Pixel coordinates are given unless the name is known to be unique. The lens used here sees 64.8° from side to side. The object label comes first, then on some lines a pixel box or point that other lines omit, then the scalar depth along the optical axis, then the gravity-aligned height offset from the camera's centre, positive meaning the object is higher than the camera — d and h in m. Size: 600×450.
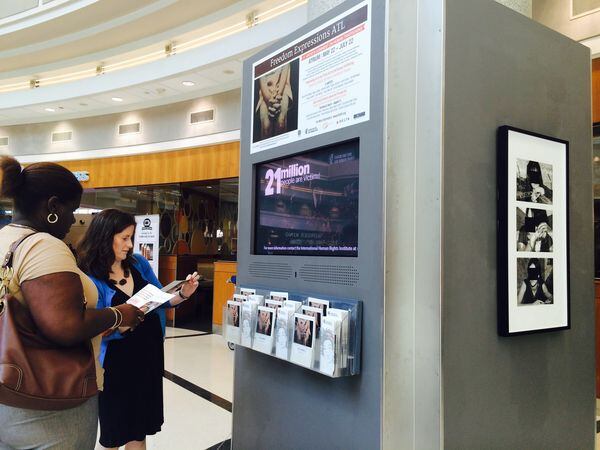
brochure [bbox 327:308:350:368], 1.47 -0.28
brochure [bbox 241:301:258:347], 1.78 -0.29
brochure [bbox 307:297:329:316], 1.57 -0.19
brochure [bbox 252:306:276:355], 1.69 -0.31
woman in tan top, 1.26 -0.12
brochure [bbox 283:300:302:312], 1.66 -0.21
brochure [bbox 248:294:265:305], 1.80 -0.20
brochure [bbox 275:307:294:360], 1.62 -0.30
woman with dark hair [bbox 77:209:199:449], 2.20 -0.51
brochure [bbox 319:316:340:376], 1.45 -0.31
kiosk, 1.49 +0.08
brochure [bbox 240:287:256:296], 1.89 -0.19
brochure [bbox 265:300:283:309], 1.72 -0.21
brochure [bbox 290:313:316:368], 1.51 -0.31
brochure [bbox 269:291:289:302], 1.74 -0.19
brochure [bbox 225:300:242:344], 1.83 -0.30
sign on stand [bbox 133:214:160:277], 7.71 +0.11
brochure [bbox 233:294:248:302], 1.87 -0.21
